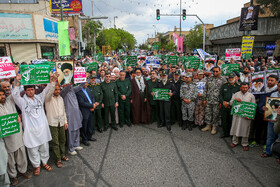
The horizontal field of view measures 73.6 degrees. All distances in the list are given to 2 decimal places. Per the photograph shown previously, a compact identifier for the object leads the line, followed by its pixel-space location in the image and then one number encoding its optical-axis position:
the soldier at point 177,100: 6.54
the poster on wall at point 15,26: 16.49
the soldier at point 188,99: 6.13
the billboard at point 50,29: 19.62
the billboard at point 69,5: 23.03
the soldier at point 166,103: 6.45
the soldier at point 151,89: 6.77
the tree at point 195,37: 33.69
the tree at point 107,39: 49.69
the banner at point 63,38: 7.96
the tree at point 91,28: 39.00
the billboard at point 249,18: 12.13
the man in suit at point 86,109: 5.21
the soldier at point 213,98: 5.77
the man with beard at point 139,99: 6.82
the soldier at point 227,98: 5.40
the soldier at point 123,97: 6.58
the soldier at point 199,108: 6.34
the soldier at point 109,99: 6.27
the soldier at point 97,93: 5.95
